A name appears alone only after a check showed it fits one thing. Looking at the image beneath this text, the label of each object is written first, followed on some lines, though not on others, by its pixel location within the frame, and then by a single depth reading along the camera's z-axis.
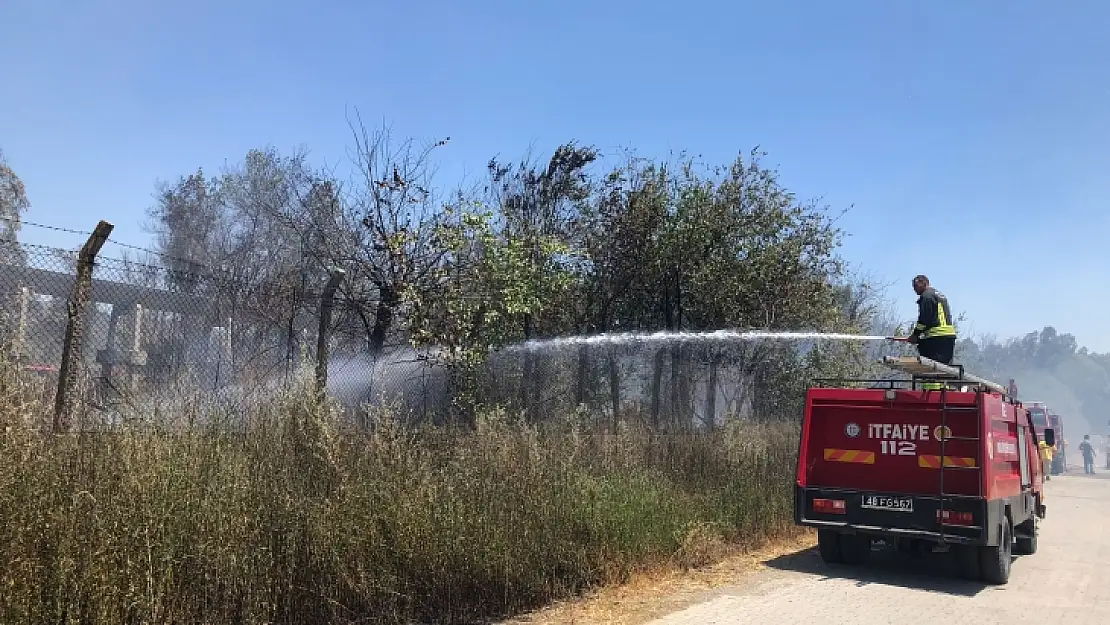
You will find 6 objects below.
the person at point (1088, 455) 42.22
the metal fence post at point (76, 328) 5.18
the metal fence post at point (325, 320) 7.43
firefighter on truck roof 10.73
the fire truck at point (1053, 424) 33.41
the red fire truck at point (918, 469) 8.54
